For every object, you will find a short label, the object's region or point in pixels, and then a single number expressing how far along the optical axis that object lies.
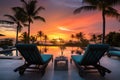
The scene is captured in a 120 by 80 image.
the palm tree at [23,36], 9.58
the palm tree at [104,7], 5.00
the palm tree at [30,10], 7.39
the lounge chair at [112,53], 3.51
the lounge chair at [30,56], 2.01
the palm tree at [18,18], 7.70
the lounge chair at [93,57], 1.98
